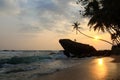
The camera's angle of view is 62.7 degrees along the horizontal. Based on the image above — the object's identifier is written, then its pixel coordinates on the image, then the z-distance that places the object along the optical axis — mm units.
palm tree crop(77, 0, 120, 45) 14562
